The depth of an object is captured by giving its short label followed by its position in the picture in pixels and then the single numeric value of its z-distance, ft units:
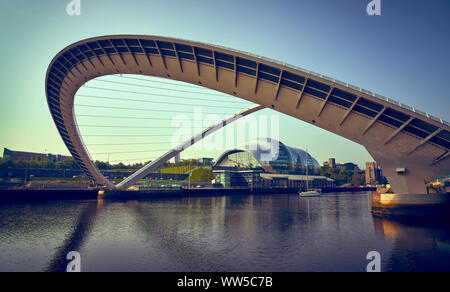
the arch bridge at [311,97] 94.99
